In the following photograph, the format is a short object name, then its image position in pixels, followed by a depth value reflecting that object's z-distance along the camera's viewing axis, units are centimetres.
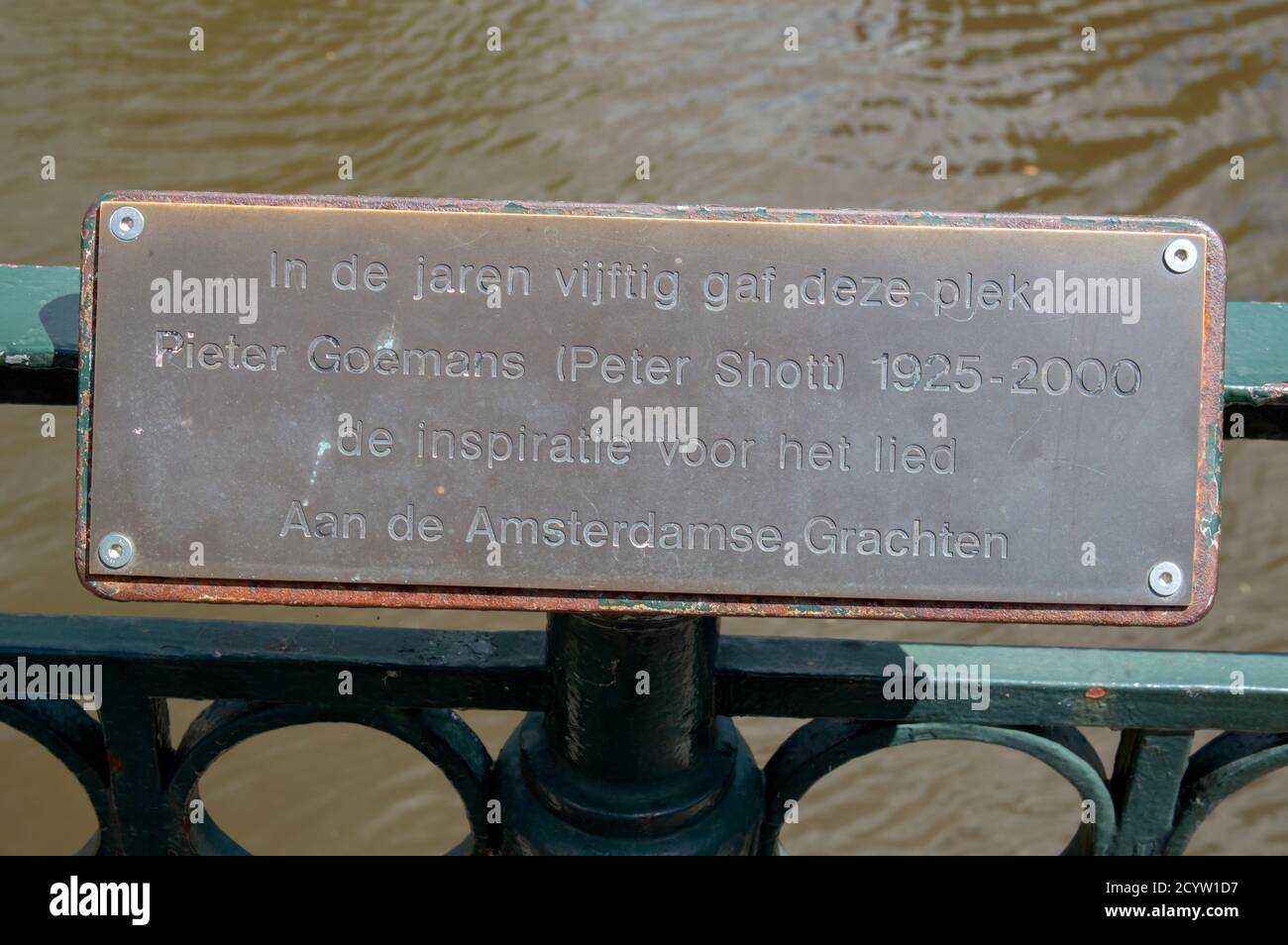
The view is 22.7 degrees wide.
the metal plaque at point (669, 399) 85
